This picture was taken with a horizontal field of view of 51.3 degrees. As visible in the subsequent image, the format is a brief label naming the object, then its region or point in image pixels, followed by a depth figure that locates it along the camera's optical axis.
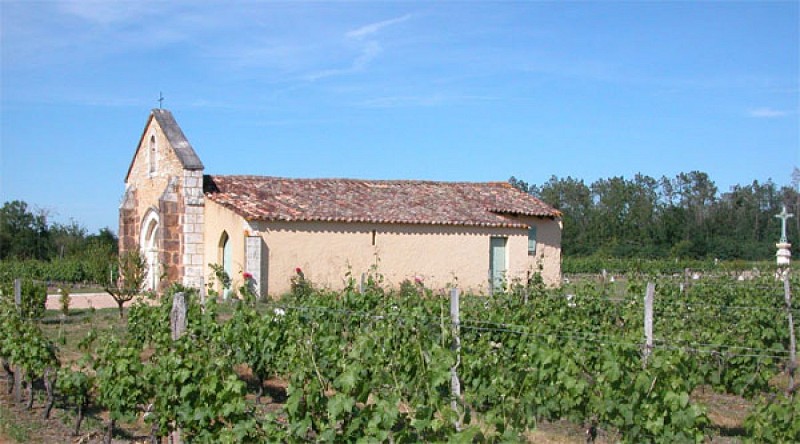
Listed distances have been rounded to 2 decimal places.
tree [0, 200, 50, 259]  41.81
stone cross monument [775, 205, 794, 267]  30.70
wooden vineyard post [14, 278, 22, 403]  9.62
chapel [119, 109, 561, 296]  20.22
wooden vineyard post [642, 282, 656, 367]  8.69
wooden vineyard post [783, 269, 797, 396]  9.43
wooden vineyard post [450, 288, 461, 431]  7.89
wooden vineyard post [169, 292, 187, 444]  7.60
